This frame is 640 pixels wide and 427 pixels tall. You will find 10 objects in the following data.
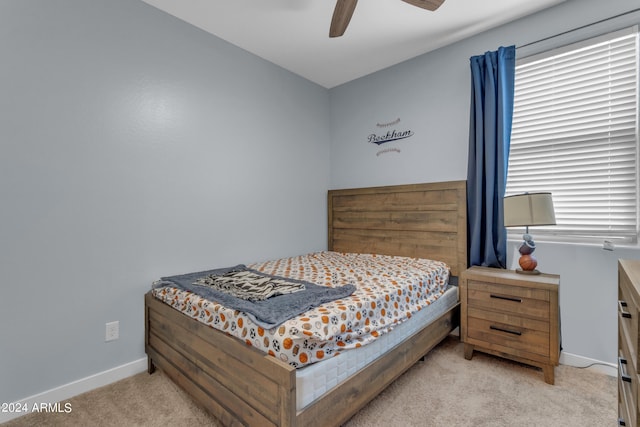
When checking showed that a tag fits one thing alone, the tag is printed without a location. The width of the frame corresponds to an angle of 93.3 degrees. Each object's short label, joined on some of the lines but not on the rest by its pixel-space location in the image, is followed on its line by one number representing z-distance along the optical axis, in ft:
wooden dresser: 2.76
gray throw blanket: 4.48
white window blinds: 6.68
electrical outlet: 6.57
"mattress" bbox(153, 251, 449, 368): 4.20
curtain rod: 6.58
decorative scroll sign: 10.25
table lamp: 6.68
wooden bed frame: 4.14
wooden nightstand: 6.33
